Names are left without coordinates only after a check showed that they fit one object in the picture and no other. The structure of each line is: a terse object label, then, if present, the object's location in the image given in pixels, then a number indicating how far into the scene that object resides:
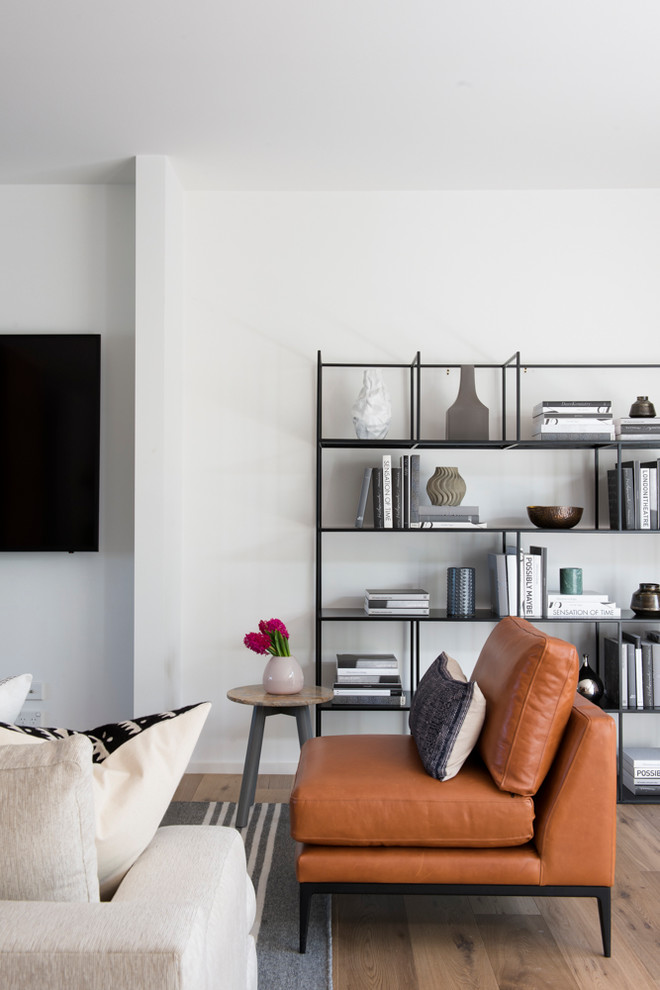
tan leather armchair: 2.15
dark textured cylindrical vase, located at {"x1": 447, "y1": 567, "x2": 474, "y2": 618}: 3.61
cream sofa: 1.01
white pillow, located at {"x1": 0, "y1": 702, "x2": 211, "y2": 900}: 1.30
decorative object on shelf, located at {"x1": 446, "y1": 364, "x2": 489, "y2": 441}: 3.65
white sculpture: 3.56
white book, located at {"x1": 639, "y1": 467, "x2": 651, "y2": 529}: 3.57
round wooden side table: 3.17
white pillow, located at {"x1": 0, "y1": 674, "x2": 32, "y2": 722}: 1.51
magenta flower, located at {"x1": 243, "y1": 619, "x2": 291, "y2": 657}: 3.32
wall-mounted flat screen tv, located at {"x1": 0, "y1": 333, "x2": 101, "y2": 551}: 3.76
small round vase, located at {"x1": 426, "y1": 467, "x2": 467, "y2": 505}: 3.63
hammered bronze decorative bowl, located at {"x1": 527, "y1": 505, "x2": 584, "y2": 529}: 3.58
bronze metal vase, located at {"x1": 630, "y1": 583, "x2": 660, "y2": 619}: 3.58
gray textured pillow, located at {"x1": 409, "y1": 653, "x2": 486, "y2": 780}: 2.29
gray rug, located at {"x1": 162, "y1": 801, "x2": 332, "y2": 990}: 2.12
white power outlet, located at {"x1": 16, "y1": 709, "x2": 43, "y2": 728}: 3.80
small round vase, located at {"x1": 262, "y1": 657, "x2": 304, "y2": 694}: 3.29
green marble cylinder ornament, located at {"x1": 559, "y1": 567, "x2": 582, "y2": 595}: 3.62
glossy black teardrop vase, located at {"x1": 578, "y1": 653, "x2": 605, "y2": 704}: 3.54
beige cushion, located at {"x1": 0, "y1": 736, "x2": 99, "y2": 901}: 1.12
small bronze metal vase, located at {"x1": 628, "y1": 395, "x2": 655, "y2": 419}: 3.59
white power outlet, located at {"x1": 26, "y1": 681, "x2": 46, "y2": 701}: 3.81
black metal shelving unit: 3.53
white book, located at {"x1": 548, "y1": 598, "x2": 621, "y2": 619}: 3.56
